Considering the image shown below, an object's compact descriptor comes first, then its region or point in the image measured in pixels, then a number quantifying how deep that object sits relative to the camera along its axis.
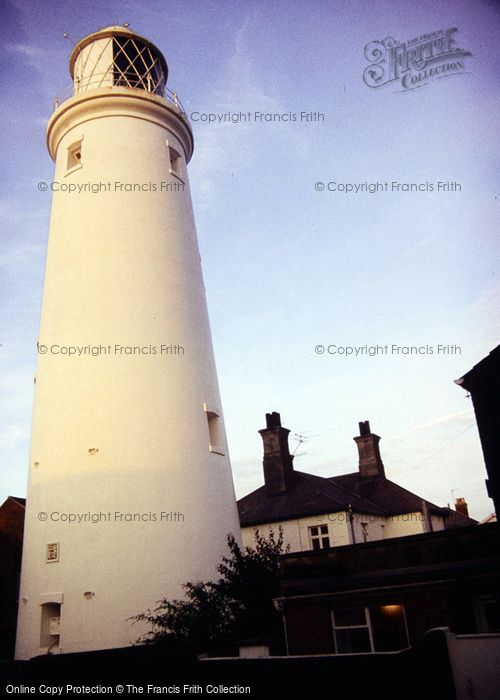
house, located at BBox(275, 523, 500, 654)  11.45
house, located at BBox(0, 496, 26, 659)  18.77
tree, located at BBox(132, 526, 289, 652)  11.45
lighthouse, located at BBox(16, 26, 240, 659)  12.02
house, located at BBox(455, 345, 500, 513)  15.74
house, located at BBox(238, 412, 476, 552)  24.98
